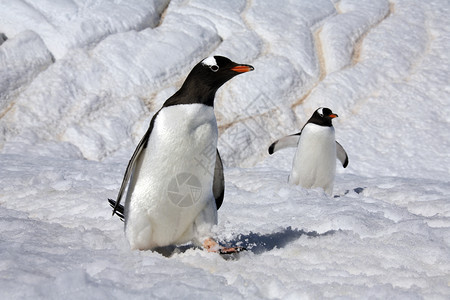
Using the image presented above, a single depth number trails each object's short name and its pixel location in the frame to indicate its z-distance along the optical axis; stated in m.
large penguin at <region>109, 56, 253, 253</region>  5.33
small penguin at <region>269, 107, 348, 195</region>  12.71
